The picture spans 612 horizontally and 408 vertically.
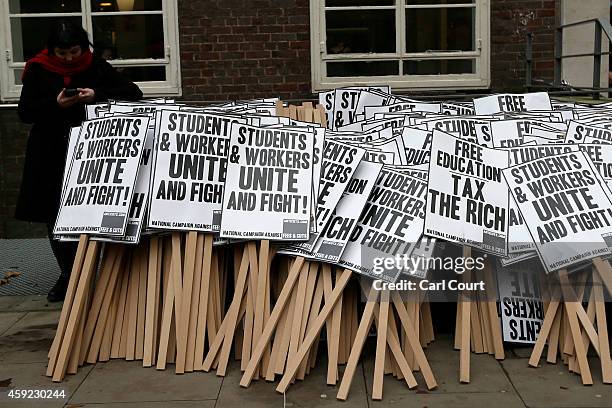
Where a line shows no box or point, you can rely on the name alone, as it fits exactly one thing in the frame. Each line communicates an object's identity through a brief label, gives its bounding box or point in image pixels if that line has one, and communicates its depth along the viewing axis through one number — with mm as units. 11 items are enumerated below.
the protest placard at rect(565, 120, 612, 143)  5637
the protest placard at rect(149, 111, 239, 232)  5230
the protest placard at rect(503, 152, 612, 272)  4977
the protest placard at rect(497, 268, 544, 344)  5281
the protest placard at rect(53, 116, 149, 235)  5254
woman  6320
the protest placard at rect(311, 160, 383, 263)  5043
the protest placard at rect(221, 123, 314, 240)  5137
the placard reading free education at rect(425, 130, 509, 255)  5078
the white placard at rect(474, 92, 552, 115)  6613
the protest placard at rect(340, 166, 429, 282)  5012
